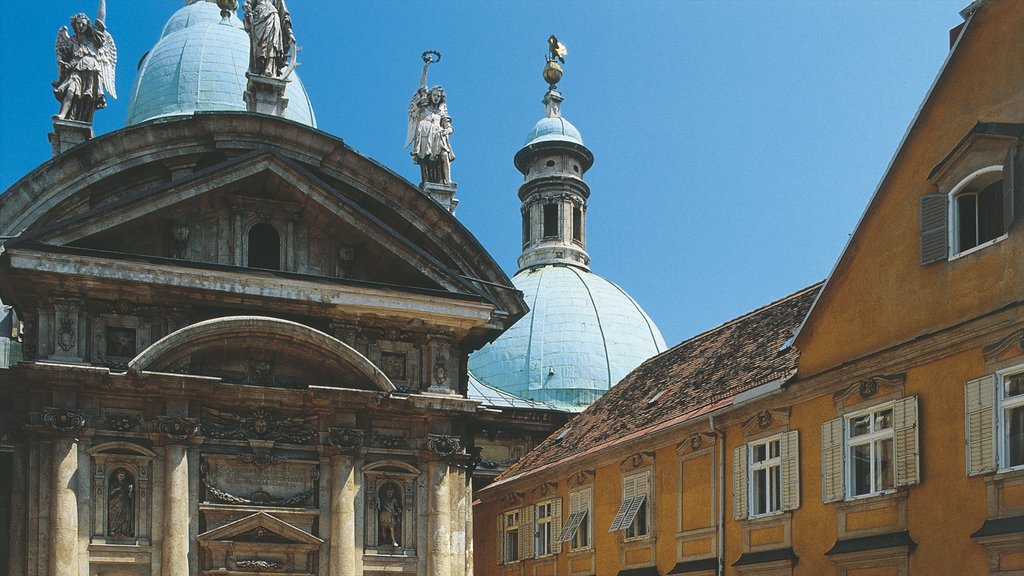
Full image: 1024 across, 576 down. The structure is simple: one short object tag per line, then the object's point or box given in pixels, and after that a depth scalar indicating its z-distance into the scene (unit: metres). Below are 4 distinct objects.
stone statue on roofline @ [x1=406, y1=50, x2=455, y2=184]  28.19
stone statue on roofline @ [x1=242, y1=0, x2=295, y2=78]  26.70
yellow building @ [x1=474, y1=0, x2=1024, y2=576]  16.05
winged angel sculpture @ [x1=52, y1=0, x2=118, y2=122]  25.91
